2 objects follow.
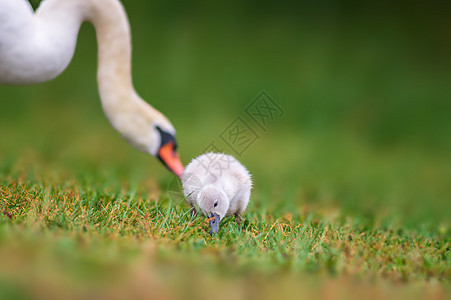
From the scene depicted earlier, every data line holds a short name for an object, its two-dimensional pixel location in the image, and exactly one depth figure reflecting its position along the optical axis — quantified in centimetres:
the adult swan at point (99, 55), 650
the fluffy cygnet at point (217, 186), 635
